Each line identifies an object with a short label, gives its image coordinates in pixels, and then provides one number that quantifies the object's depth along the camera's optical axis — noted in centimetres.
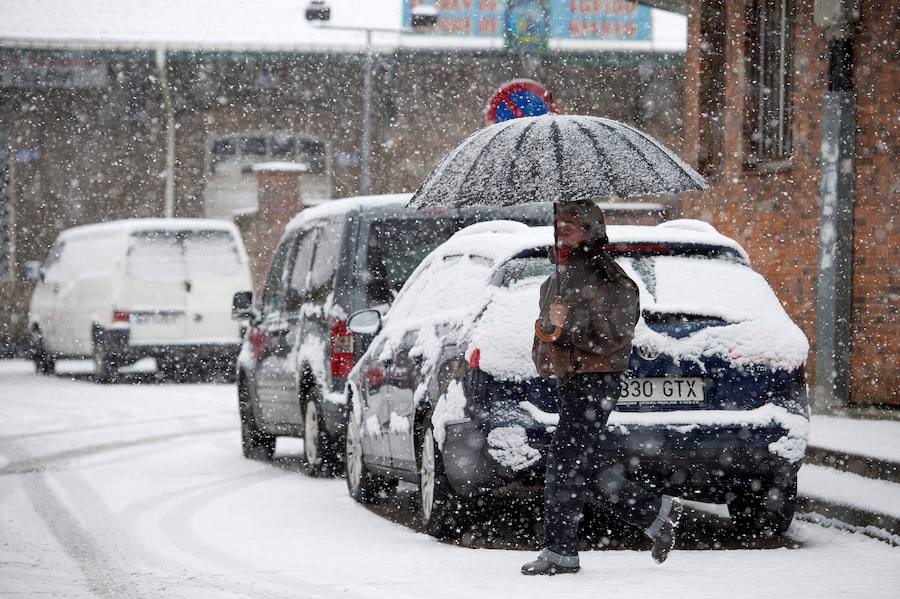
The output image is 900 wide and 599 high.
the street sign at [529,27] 3928
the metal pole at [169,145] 3841
